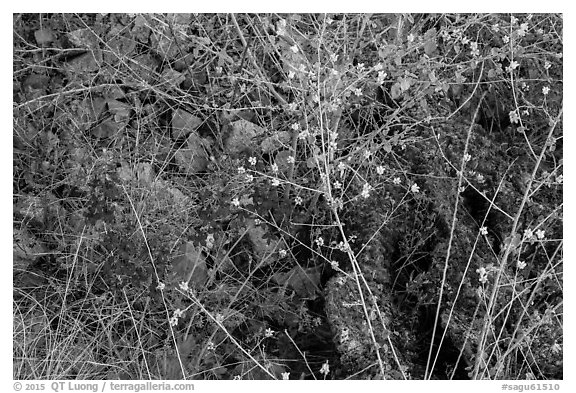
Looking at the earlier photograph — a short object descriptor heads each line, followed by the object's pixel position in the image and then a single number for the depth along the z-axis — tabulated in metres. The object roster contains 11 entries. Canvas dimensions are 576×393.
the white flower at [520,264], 2.21
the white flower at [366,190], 2.31
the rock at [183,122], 3.02
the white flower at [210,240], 2.74
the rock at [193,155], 2.97
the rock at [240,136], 2.96
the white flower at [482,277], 2.15
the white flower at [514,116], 2.49
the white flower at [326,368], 2.25
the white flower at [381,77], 2.41
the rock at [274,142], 2.91
